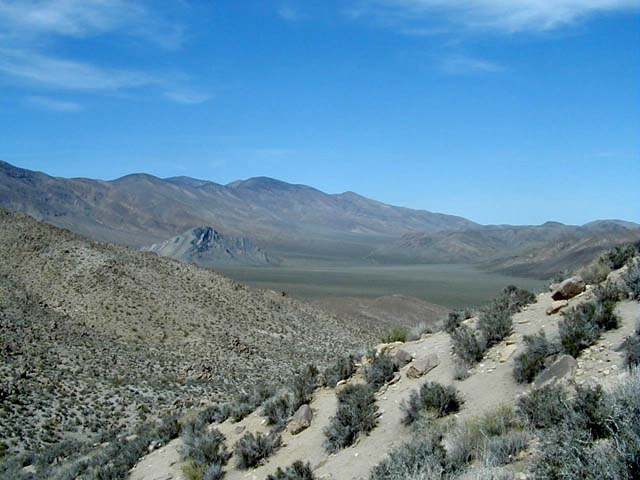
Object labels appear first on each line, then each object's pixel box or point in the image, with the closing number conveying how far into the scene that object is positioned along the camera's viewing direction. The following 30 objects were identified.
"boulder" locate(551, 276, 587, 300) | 11.61
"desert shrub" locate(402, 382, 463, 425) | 8.60
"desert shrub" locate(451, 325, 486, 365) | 10.27
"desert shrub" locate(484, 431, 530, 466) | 6.14
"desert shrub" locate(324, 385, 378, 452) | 8.95
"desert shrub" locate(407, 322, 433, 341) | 14.00
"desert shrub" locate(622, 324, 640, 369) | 7.39
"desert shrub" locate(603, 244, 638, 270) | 12.78
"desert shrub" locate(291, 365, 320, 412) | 11.66
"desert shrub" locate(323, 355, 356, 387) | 12.19
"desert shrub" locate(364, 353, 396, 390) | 10.94
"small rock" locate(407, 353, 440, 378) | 10.66
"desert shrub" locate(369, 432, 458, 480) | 5.88
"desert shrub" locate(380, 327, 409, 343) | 14.41
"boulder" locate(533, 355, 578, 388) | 8.09
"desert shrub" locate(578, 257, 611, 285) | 12.33
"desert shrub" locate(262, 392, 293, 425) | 11.26
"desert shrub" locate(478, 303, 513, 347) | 10.78
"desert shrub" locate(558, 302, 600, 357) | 8.64
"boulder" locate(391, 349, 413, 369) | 11.52
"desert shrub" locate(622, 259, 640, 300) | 10.01
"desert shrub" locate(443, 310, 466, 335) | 12.97
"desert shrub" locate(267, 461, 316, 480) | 7.71
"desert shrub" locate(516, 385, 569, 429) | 6.48
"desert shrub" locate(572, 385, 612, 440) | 5.77
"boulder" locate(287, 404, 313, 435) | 10.41
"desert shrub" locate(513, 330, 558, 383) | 8.65
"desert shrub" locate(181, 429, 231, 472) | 10.17
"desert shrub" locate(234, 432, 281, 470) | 9.62
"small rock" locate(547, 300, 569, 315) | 11.21
